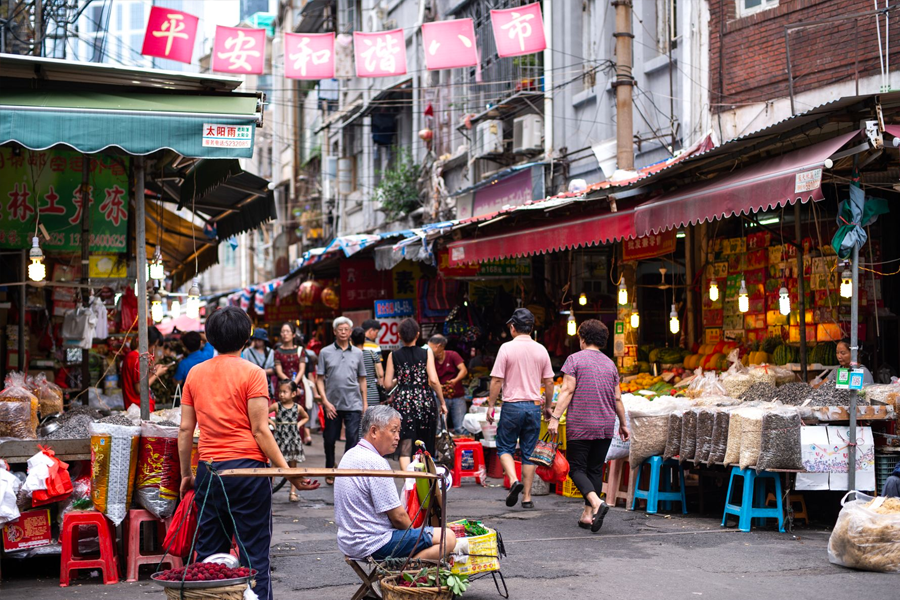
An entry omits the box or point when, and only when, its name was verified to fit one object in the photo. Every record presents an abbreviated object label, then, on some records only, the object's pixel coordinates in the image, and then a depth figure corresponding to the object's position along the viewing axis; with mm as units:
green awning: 6816
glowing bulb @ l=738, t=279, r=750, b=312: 11281
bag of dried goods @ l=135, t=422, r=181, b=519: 6766
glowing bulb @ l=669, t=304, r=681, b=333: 12383
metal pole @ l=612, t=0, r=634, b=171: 14164
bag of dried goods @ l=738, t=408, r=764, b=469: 8008
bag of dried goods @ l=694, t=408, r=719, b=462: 8547
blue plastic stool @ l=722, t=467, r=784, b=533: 8117
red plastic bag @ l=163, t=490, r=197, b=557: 5789
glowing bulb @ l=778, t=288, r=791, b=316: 10391
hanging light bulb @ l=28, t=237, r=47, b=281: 8953
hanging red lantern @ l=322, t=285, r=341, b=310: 20359
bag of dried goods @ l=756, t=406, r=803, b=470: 7914
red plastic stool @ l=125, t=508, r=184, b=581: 6754
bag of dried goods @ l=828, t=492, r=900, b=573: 6559
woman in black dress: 9969
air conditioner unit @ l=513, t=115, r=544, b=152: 18206
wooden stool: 5387
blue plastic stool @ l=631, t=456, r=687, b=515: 9188
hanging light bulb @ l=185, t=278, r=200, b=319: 11742
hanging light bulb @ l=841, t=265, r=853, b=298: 9518
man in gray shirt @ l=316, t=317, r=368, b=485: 10875
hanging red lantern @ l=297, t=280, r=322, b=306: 20922
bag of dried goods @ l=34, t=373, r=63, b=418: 9008
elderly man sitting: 5336
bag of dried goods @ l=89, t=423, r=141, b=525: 6680
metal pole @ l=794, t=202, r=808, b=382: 10031
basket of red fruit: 4641
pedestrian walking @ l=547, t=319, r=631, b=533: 8344
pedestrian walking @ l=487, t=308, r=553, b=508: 9359
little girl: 10562
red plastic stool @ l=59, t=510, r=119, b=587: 6633
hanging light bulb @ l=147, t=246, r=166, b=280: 10104
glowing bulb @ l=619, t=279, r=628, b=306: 12641
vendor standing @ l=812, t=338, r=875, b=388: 9727
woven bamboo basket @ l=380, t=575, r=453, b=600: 5113
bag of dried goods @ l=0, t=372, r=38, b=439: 7381
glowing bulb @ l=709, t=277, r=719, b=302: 11859
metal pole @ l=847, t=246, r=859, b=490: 7699
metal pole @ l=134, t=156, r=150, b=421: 7495
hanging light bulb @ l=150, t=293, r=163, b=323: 11656
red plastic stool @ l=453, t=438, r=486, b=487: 11734
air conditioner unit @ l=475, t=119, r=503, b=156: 19531
